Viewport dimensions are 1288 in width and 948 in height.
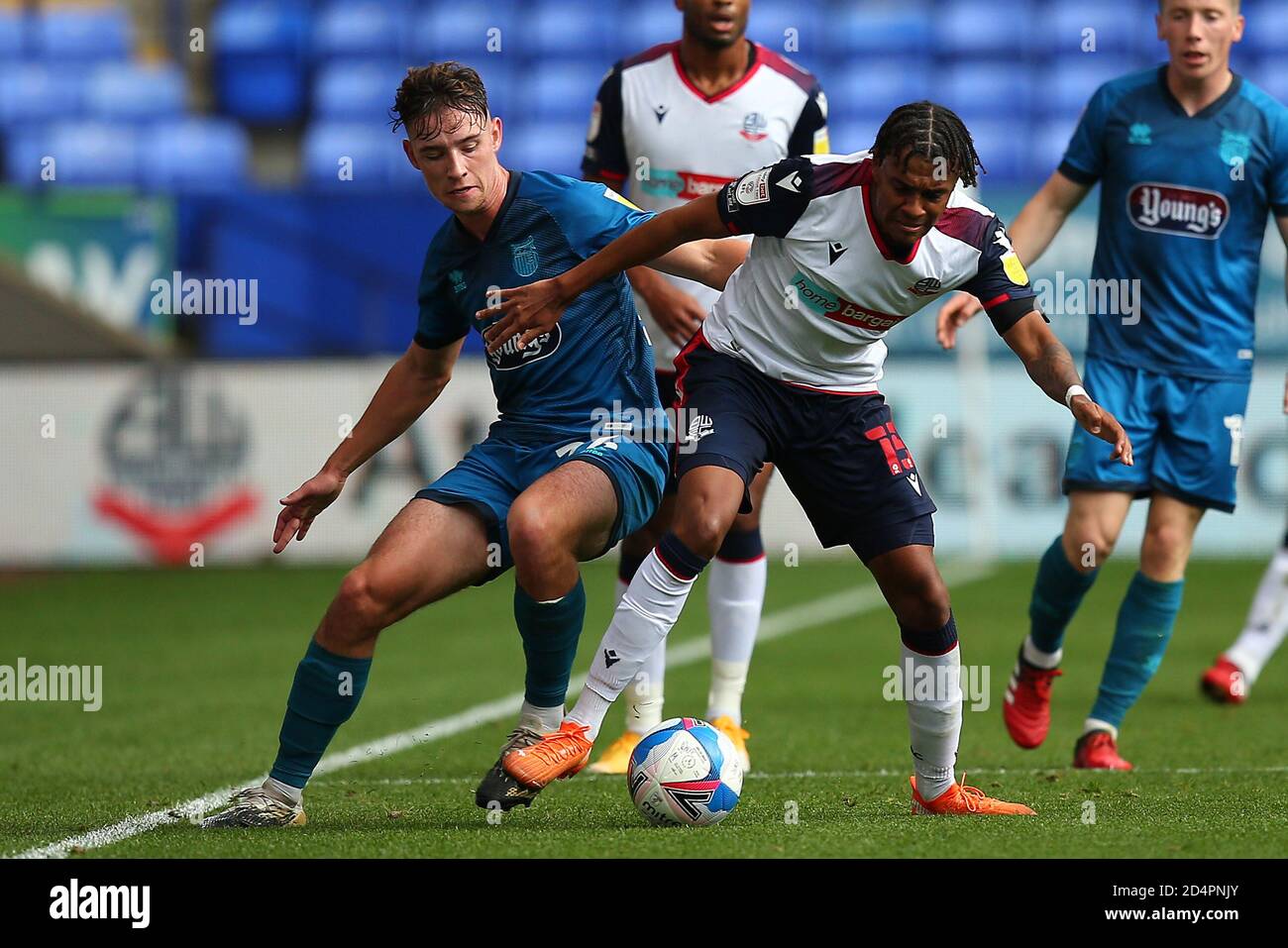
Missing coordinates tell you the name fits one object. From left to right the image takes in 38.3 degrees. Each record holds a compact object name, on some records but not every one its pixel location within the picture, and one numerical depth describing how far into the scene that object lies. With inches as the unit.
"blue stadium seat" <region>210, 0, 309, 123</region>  701.3
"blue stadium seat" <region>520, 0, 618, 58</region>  710.5
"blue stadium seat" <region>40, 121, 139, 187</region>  652.7
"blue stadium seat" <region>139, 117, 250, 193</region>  661.9
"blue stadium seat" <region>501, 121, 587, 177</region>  640.4
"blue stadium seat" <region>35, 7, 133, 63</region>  727.1
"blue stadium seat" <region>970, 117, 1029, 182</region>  644.1
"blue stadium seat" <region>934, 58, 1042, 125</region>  679.1
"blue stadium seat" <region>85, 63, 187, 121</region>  693.9
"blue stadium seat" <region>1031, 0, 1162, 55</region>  681.6
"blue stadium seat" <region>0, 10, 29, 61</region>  732.0
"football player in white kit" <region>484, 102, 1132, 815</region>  183.9
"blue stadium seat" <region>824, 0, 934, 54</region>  702.5
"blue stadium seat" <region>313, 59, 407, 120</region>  690.2
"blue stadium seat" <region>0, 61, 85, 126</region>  701.3
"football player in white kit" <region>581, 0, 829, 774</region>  248.7
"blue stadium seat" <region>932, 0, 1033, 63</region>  700.7
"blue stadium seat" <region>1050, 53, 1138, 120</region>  679.1
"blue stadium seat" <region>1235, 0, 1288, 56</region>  682.8
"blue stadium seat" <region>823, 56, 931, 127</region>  671.8
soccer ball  184.1
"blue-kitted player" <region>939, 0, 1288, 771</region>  242.2
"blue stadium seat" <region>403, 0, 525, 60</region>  701.9
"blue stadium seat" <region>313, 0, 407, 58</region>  716.0
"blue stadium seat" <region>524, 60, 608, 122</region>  682.2
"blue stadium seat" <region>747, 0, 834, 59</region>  683.4
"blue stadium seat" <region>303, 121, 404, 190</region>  652.7
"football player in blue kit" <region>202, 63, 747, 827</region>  187.3
